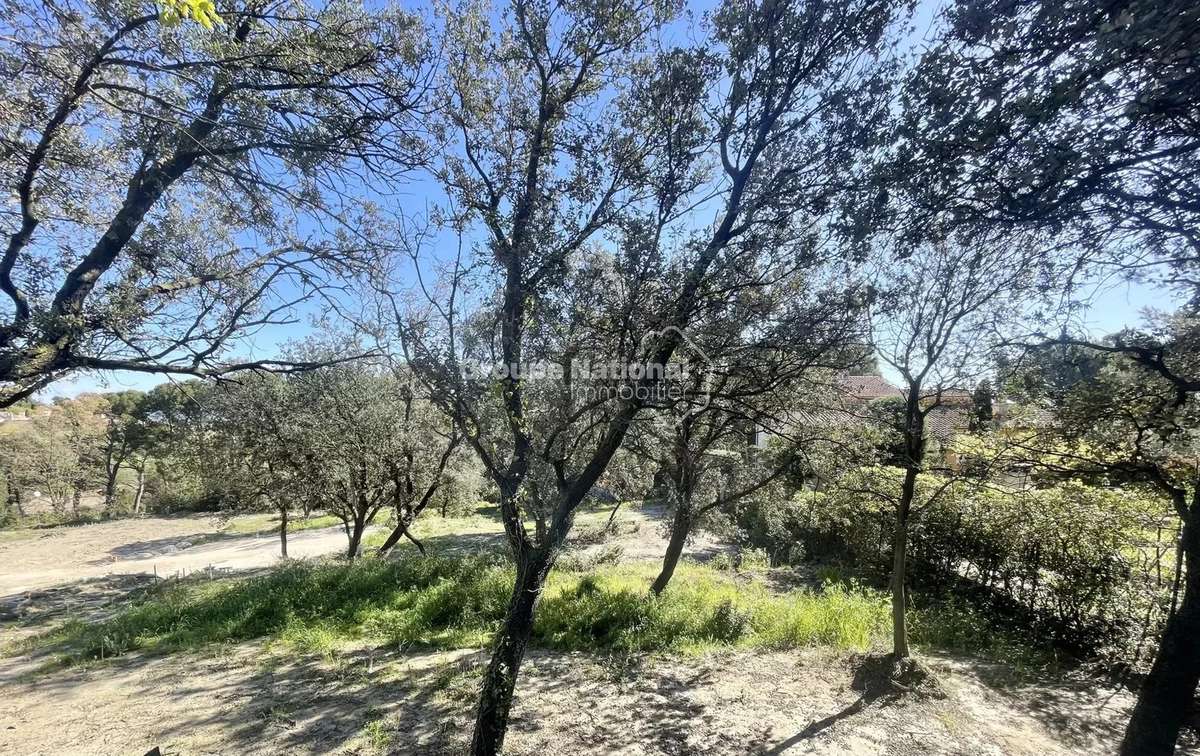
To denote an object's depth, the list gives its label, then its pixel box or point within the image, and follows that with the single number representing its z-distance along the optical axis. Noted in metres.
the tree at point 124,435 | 29.33
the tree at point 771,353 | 3.57
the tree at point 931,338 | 4.59
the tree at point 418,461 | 10.63
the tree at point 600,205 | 3.44
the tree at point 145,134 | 3.38
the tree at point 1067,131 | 2.08
